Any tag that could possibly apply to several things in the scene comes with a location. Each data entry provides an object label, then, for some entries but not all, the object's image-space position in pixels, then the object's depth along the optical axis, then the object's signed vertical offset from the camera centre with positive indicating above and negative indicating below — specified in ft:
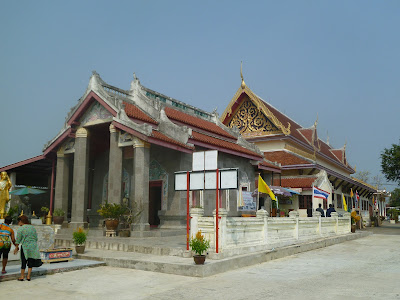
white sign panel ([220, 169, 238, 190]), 34.22 +2.46
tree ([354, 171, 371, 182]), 296.10 +24.42
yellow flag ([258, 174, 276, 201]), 47.75 +2.45
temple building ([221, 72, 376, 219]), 88.17 +15.80
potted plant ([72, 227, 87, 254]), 38.86 -3.23
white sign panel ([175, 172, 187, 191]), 37.11 +2.41
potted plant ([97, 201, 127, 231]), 50.42 -0.77
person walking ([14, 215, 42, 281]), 27.89 -2.87
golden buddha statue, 58.80 +2.23
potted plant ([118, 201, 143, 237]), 49.98 -1.41
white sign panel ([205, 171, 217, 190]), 35.24 +2.41
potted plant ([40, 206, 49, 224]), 65.91 -1.88
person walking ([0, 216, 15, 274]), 28.16 -2.34
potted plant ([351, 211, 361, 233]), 72.54 -2.11
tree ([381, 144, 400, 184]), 102.99 +11.66
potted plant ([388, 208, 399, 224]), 171.68 -2.43
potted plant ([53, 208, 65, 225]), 61.21 -1.58
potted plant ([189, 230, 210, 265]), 30.86 -3.21
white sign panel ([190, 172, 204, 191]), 36.14 +2.38
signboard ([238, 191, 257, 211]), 72.08 +1.04
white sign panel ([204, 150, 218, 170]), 35.55 +4.23
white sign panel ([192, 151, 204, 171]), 36.37 +4.18
